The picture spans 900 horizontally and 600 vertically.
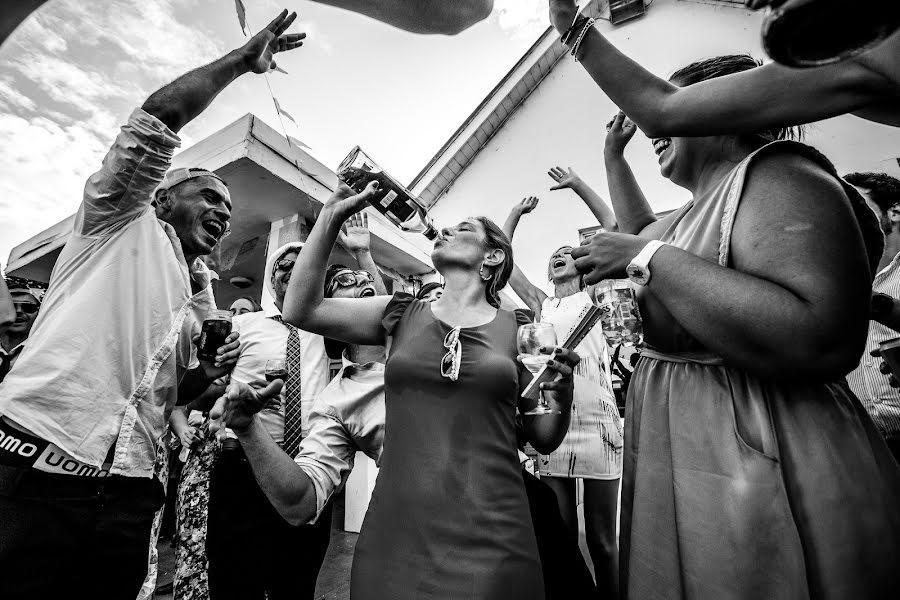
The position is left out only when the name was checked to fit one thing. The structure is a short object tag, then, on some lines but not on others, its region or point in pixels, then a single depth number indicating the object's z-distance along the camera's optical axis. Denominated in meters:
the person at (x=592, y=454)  2.52
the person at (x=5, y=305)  1.98
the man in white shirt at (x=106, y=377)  1.24
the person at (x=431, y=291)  2.51
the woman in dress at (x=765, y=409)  0.74
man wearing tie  2.10
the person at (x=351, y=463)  1.45
